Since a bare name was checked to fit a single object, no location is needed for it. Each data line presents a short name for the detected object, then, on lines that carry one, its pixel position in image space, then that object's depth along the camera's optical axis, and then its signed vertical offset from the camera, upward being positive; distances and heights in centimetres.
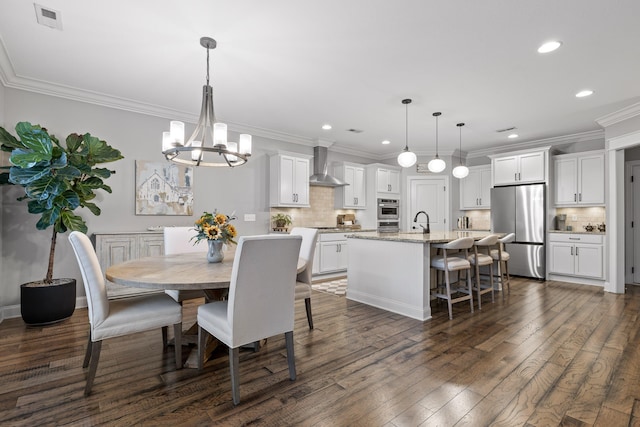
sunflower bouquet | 251 -10
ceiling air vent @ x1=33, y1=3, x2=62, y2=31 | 232 +150
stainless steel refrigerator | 563 -16
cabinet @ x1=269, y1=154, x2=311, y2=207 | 545 +61
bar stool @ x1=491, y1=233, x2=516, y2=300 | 445 -58
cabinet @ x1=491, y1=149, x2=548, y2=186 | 571 +88
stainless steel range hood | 607 +87
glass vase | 256 -29
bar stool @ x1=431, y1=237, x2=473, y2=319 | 351 -55
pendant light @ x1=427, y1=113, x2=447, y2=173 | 457 +72
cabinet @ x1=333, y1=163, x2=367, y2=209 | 657 +58
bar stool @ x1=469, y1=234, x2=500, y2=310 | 392 -57
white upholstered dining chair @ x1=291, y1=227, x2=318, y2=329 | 296 -54
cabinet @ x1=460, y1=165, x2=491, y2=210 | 676 +57
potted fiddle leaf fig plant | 288 +31
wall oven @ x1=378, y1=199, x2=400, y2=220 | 688 +13
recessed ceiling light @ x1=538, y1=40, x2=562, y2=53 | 271 +146
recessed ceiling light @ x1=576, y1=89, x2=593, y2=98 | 377 +145
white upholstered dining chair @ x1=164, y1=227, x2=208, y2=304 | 325 -27
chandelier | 248 +62
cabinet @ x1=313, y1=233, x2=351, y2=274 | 559 -70
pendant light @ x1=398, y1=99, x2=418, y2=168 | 414 +75
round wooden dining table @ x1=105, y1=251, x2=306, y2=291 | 184 -38
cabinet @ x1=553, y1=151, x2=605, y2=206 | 529 +62
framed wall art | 426 +38
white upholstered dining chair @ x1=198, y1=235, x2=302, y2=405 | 186 -52
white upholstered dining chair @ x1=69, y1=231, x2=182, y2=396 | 195 -64
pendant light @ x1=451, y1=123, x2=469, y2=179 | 514 +71
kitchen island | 345 -66
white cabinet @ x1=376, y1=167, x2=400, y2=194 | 691 +77
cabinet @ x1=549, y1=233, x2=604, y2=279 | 509 -66
